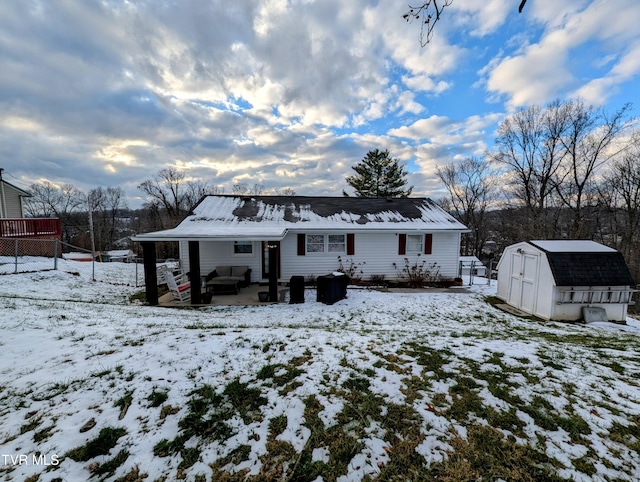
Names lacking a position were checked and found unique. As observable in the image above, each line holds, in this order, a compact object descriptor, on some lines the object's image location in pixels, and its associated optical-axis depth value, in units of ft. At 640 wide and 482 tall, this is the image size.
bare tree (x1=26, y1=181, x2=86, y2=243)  147.64
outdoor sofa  33.22
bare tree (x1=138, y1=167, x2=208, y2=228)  110.52
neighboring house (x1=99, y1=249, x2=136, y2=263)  77.31
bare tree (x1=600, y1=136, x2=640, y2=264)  63.31
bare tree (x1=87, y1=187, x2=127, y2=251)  132.05
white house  39.58
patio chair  30.55
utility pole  76.35
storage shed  27.61
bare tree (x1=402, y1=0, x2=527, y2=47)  10.66
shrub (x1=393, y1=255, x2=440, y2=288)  41.56
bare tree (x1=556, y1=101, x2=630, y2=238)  61.98
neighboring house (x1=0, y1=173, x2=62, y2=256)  47.24
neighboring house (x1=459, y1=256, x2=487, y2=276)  62.84
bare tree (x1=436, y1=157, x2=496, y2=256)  94.22
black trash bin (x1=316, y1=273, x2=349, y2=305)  30.25
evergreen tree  98.63
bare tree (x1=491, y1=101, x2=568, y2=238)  66.74
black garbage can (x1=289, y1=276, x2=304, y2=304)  30.37
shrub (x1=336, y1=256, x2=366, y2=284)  40.86
